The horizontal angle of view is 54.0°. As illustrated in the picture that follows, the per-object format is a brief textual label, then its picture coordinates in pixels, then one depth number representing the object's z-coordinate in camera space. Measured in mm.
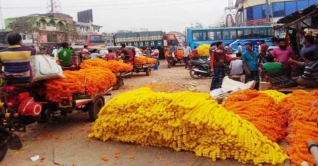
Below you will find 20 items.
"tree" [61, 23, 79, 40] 47394
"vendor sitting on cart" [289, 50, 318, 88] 7199
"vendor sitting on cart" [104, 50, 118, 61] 14923
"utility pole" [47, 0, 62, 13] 61906
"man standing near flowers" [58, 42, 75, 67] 9555
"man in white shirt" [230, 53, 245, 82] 10498
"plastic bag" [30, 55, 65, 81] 5617
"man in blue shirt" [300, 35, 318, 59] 7257
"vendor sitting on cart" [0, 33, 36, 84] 5223
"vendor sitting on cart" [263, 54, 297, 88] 7781
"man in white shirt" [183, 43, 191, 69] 22672
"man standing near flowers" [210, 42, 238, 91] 9139
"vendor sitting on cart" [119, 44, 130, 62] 15938
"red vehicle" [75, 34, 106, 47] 34594
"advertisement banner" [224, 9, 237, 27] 54062
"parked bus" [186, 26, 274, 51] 27922
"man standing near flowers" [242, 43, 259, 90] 9328
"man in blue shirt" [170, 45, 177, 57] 24344
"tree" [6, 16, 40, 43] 39250
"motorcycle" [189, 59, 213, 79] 15250
